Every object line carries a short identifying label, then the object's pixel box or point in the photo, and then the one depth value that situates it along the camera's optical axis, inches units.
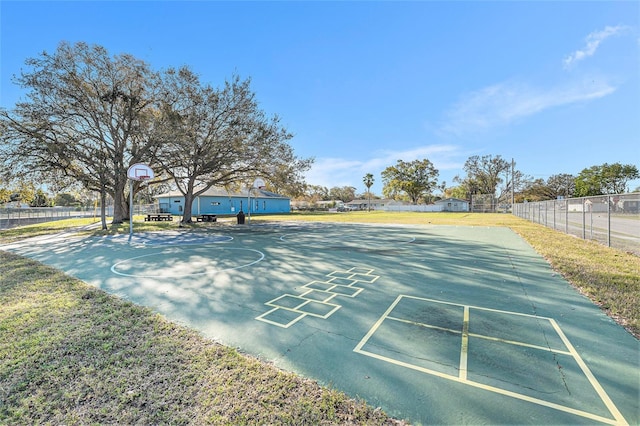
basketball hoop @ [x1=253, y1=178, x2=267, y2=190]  792.3
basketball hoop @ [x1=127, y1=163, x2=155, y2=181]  600.7
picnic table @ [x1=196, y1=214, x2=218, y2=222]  911.0
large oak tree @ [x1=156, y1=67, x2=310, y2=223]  640.4
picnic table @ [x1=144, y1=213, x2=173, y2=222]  947.3
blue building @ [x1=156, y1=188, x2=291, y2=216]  1467.8
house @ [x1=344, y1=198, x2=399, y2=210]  3321.9
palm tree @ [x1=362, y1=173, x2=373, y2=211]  3053.6
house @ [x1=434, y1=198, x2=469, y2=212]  2532.0
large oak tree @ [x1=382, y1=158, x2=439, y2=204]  2600.9
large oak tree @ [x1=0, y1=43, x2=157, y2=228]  565.9
